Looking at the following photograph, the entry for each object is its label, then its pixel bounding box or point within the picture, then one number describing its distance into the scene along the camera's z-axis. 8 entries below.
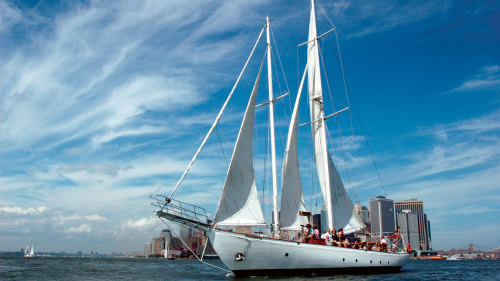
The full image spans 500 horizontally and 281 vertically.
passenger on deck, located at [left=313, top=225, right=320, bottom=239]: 31.98
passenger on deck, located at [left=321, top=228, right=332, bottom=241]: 33.35
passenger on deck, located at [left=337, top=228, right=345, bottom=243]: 34.52
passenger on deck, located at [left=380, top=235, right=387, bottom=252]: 39.73
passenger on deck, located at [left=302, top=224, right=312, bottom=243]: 31.30
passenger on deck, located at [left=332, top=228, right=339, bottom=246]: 33.62
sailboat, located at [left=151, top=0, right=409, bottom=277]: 29.14
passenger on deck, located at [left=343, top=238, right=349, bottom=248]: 34.00
